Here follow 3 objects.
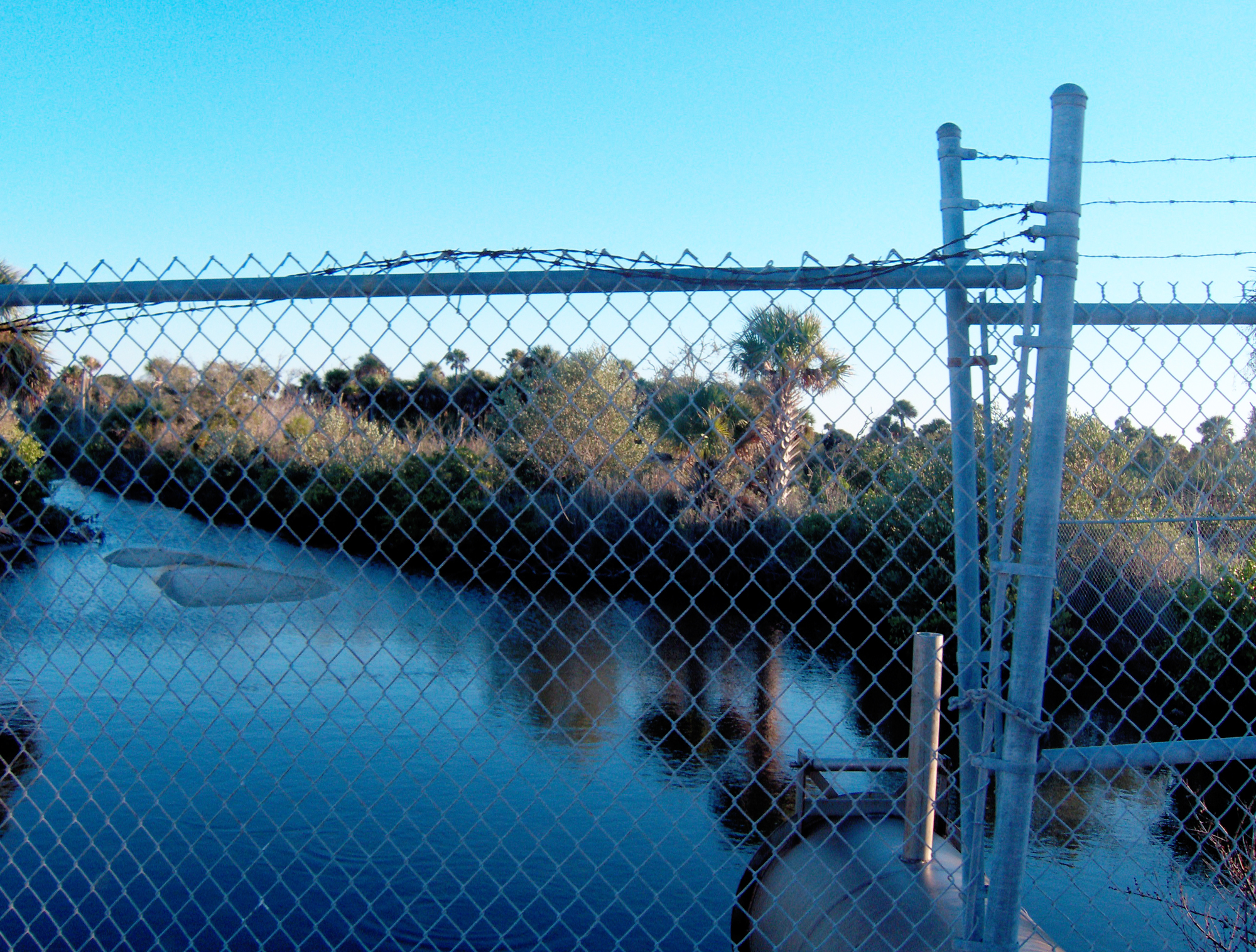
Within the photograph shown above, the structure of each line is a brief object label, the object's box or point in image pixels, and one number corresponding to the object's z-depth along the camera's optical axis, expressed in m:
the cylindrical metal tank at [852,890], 1.92
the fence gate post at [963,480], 1.71
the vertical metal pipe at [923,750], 2.03
